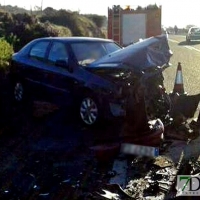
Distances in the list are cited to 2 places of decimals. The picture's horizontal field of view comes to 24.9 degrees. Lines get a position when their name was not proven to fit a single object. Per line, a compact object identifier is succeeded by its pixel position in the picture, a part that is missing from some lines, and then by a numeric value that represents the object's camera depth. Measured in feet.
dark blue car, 24.00
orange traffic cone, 31.45
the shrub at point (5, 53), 40.09
